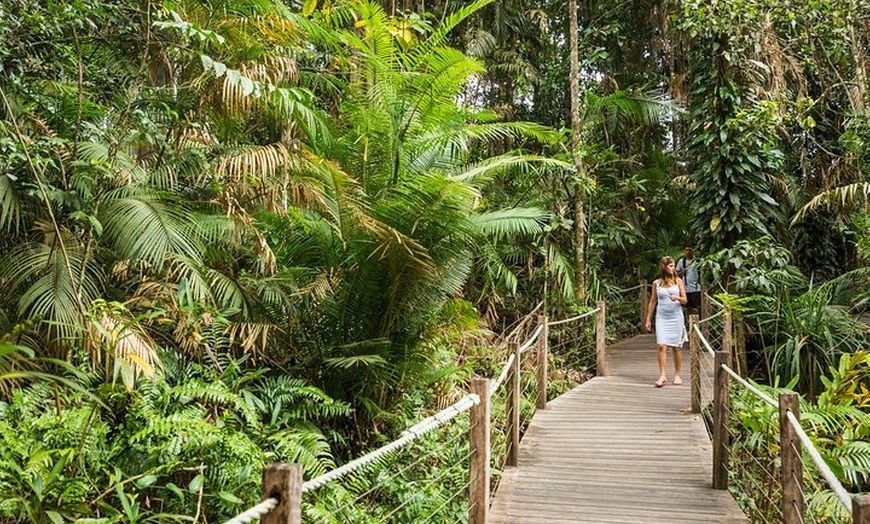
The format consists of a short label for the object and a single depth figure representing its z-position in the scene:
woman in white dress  6.88
